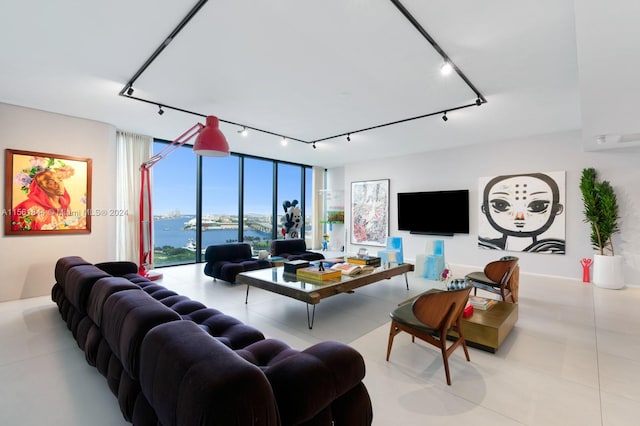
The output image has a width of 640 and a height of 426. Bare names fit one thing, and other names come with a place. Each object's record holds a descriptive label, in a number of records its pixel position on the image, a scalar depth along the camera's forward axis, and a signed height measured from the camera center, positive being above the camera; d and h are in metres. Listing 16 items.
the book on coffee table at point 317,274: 3.68 -0.79
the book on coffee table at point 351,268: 3.95 -0.79
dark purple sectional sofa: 0.97 -0.70
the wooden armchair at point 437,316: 2.20 -0.81
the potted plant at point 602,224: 4.91 -0.20
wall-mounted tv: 6.81 +0.02
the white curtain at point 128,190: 5.73 +0.46
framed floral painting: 4.21 +0.30
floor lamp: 5.19 -0.21
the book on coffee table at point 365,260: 4.54 -0.76
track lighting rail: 2.34 +1.60
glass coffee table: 3.21 -0.87
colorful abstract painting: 8.34 +0.02
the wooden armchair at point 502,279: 3.65 -0.90
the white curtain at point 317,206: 10.05 +0.24
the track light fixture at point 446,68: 2.99 +1.52
